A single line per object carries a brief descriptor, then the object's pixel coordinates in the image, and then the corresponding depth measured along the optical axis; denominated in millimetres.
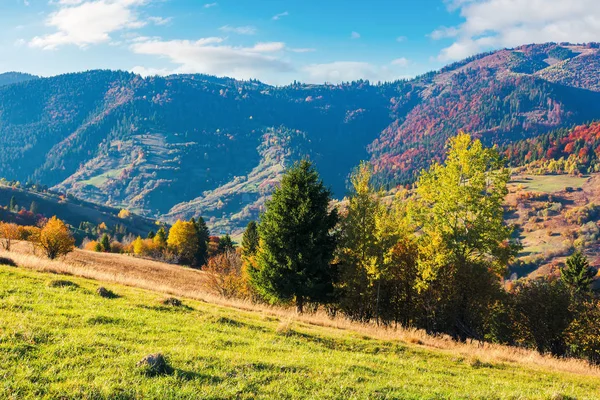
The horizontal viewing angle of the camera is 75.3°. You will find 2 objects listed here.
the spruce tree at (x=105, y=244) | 114375
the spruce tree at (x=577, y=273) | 71169
